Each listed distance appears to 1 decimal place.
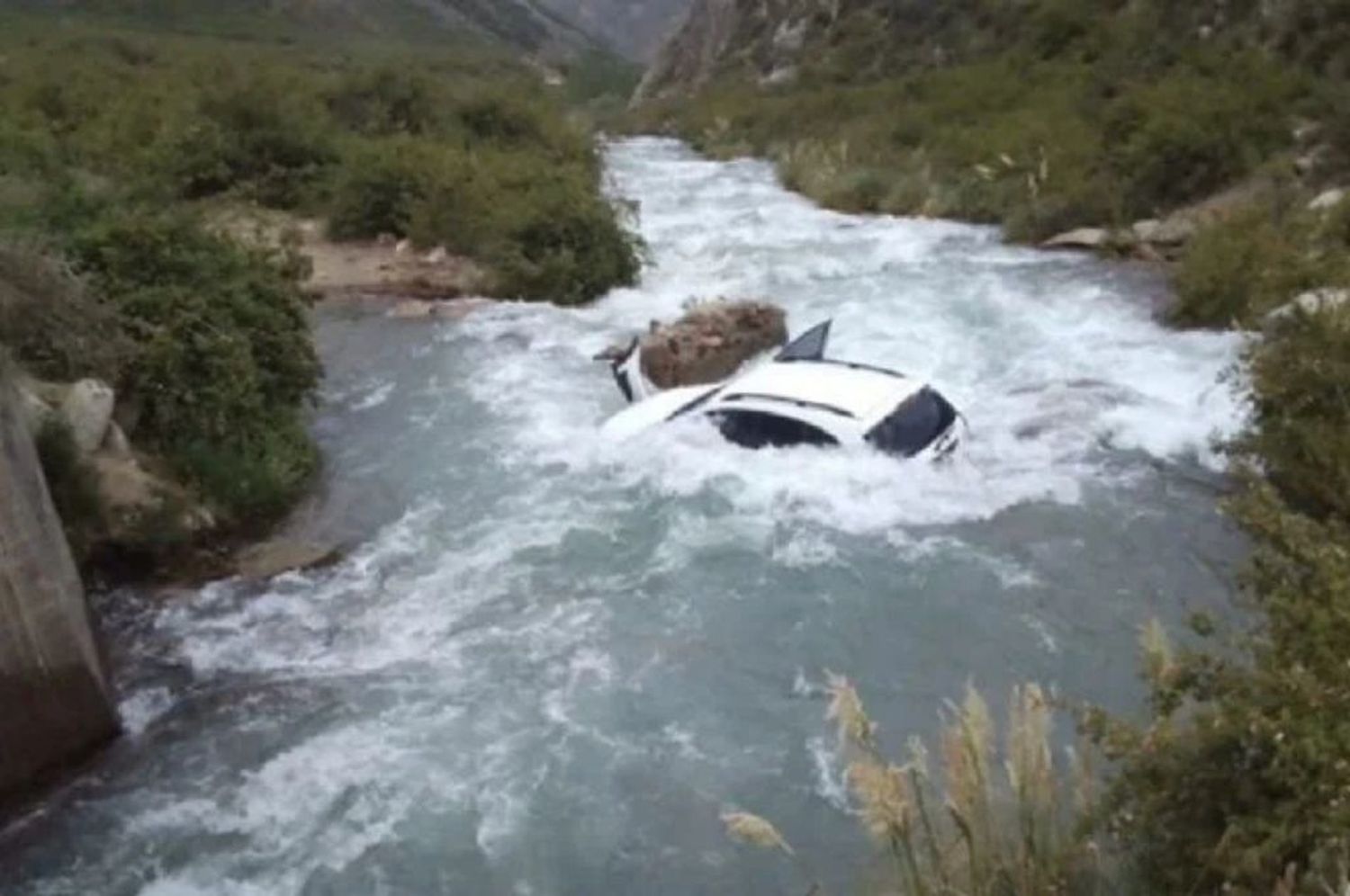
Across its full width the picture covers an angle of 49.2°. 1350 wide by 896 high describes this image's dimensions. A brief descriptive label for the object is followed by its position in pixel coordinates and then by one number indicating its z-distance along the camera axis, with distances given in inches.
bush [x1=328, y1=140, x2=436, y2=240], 1058.7
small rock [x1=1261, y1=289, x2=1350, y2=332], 544.4
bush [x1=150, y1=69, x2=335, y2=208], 1136.8
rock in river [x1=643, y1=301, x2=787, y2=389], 711.1
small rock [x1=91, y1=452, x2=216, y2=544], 484.4
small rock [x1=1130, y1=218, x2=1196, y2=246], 1006.4
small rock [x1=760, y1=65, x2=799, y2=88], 2390.5
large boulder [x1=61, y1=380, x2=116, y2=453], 497.7
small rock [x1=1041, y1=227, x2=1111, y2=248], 1031.3
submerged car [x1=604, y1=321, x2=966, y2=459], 553.3
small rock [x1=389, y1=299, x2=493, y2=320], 901.2
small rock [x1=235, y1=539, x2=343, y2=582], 504.1
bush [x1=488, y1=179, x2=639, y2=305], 948.6
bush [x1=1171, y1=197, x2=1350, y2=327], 709.3
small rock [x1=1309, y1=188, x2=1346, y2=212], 877.8
